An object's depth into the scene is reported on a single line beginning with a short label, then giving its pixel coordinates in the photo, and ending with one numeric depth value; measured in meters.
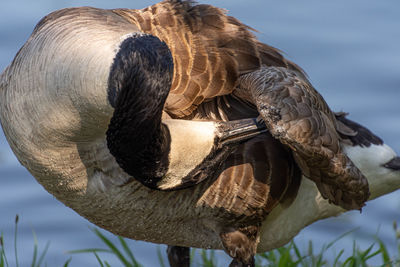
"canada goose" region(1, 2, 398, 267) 8.47
